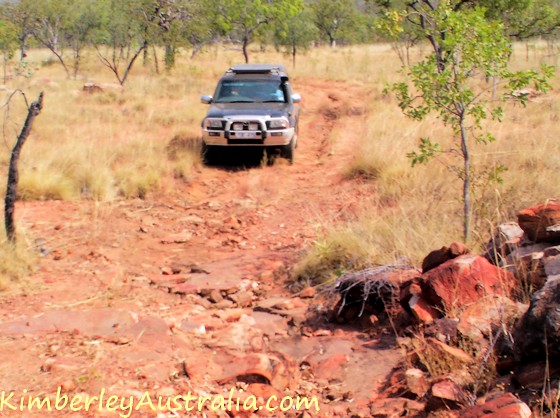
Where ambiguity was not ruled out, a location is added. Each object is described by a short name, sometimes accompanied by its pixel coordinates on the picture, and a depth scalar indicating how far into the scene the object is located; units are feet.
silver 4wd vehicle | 33.45
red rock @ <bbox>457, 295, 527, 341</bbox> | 12.34
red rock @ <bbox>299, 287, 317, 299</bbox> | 18.06
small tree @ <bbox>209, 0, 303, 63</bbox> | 75.10
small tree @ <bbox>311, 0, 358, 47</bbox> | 139.54
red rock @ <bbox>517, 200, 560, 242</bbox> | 14.98
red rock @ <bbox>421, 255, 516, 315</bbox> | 13.74
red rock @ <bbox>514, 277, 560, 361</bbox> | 10.52
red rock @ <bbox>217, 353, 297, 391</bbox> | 12.66
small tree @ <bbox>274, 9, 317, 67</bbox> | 94.07
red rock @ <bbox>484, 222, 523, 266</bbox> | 15.72
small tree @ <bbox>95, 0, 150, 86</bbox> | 68.18
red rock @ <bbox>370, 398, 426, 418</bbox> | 11.00
